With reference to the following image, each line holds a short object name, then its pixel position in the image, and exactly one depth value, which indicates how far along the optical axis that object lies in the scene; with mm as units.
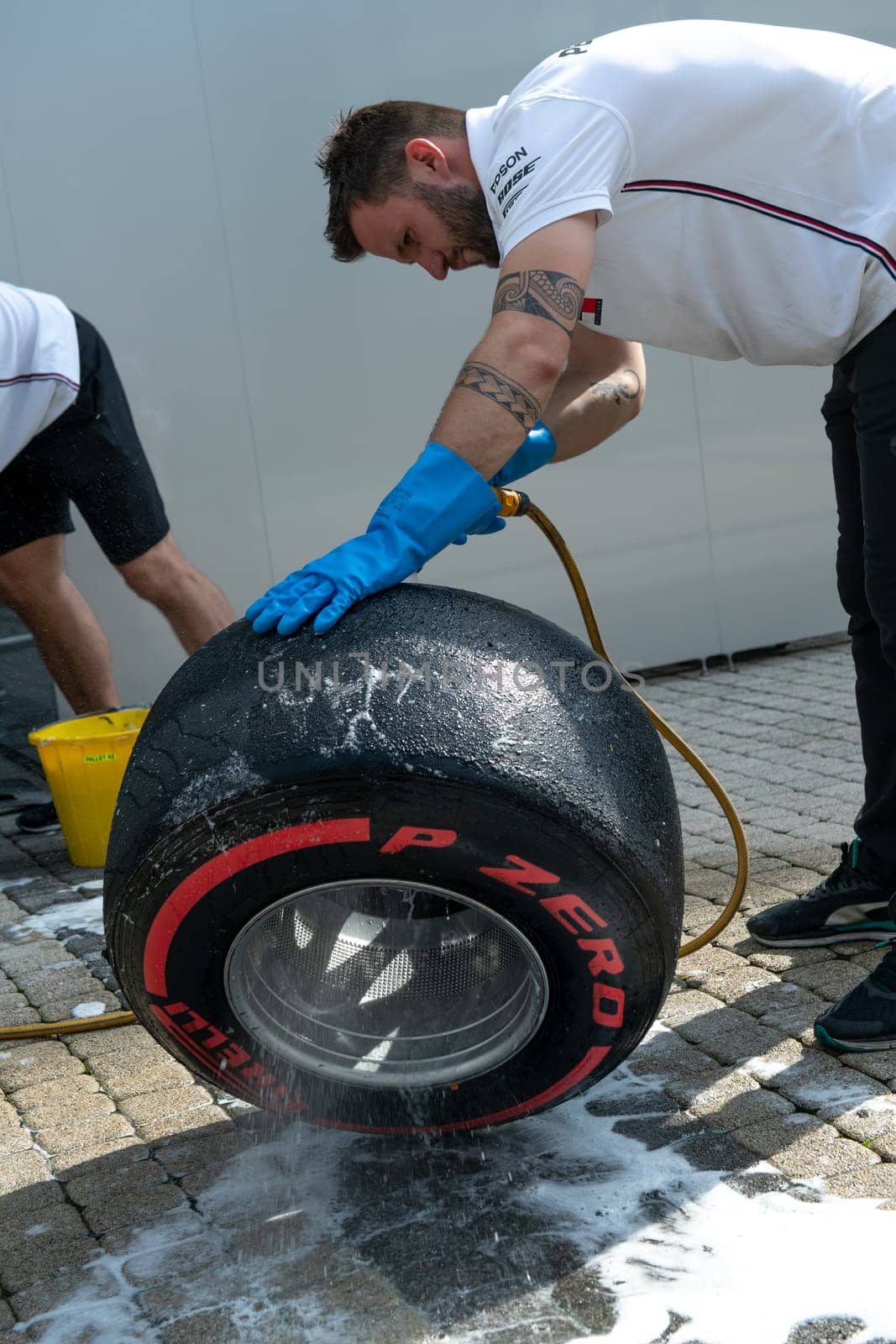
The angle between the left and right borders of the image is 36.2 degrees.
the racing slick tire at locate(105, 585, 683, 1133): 1900
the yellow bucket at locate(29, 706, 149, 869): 3854
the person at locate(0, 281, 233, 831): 3803
